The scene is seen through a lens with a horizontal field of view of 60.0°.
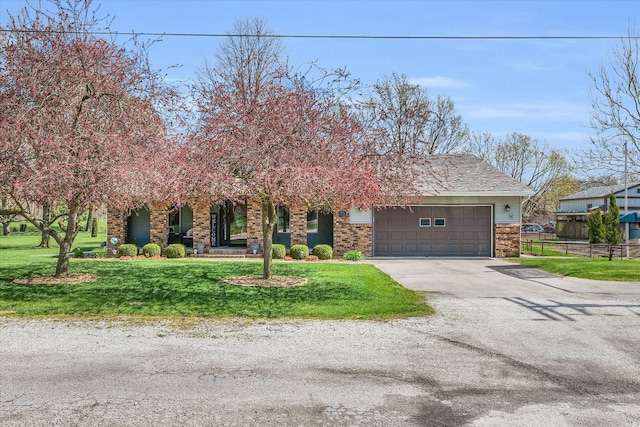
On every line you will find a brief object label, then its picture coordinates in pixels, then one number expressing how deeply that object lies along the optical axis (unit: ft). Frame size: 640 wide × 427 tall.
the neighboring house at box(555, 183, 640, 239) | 153.79
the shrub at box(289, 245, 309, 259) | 72.13
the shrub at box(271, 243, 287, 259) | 72.02
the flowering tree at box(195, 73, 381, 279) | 35.29
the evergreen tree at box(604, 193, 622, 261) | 68.90
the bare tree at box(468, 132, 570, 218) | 149.28
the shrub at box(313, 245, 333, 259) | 72.74
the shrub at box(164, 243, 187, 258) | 73.00
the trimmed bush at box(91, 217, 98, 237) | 125.95
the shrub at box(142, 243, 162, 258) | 72.49
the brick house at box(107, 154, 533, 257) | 75.72
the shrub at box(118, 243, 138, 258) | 72.38
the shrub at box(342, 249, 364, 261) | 71.72
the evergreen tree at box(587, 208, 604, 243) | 85.65
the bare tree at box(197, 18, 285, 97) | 38.34
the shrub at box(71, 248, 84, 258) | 74.33
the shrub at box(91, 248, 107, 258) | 73.77
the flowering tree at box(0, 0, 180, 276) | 34.55
